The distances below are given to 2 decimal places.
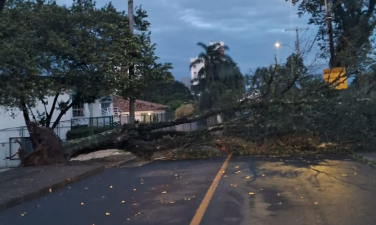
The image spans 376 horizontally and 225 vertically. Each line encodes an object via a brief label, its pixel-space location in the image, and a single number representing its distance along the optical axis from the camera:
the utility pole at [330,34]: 24.42
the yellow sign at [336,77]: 19.42
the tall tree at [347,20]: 27.55
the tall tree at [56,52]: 17.14
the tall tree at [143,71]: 21.47
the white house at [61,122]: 25.91
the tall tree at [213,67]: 64.31
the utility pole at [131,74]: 21.66
